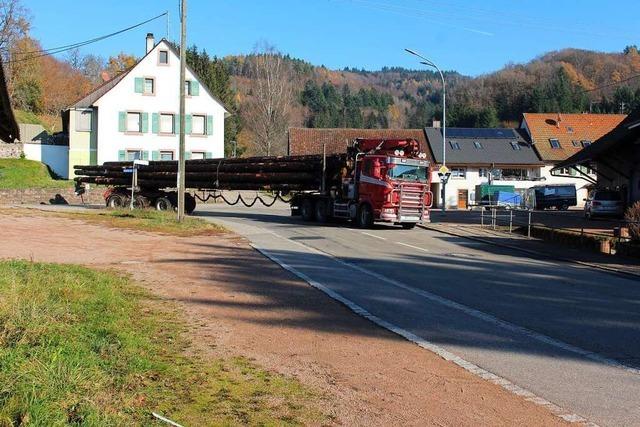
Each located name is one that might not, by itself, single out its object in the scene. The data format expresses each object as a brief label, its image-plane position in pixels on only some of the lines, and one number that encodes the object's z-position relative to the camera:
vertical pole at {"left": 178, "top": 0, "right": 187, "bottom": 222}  26.72
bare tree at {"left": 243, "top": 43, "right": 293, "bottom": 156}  70.69
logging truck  28.53
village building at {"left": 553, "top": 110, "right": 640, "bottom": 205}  31.02
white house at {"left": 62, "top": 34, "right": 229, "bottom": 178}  56.53
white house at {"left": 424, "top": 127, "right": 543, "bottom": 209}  65.38
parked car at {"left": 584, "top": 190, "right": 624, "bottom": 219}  34.28
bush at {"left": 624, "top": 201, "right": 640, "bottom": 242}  19.60
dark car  57.38
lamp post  38.09
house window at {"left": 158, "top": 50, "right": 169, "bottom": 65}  58.19
